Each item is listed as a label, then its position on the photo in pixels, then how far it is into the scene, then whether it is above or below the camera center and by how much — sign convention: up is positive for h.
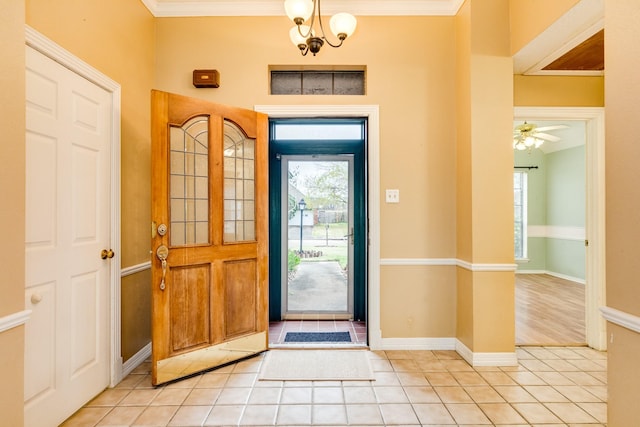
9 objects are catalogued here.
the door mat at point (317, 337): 3.22 -1.25
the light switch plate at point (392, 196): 2.99 +0.17
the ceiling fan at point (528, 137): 4.29 +1.12
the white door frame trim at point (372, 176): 2.96 +0.36
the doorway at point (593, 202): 3.00 +0.11
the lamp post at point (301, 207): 4.01 +0.10
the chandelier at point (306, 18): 2.18 +1.38
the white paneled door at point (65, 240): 1.74 -0.15
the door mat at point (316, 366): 2.46 -1.24
